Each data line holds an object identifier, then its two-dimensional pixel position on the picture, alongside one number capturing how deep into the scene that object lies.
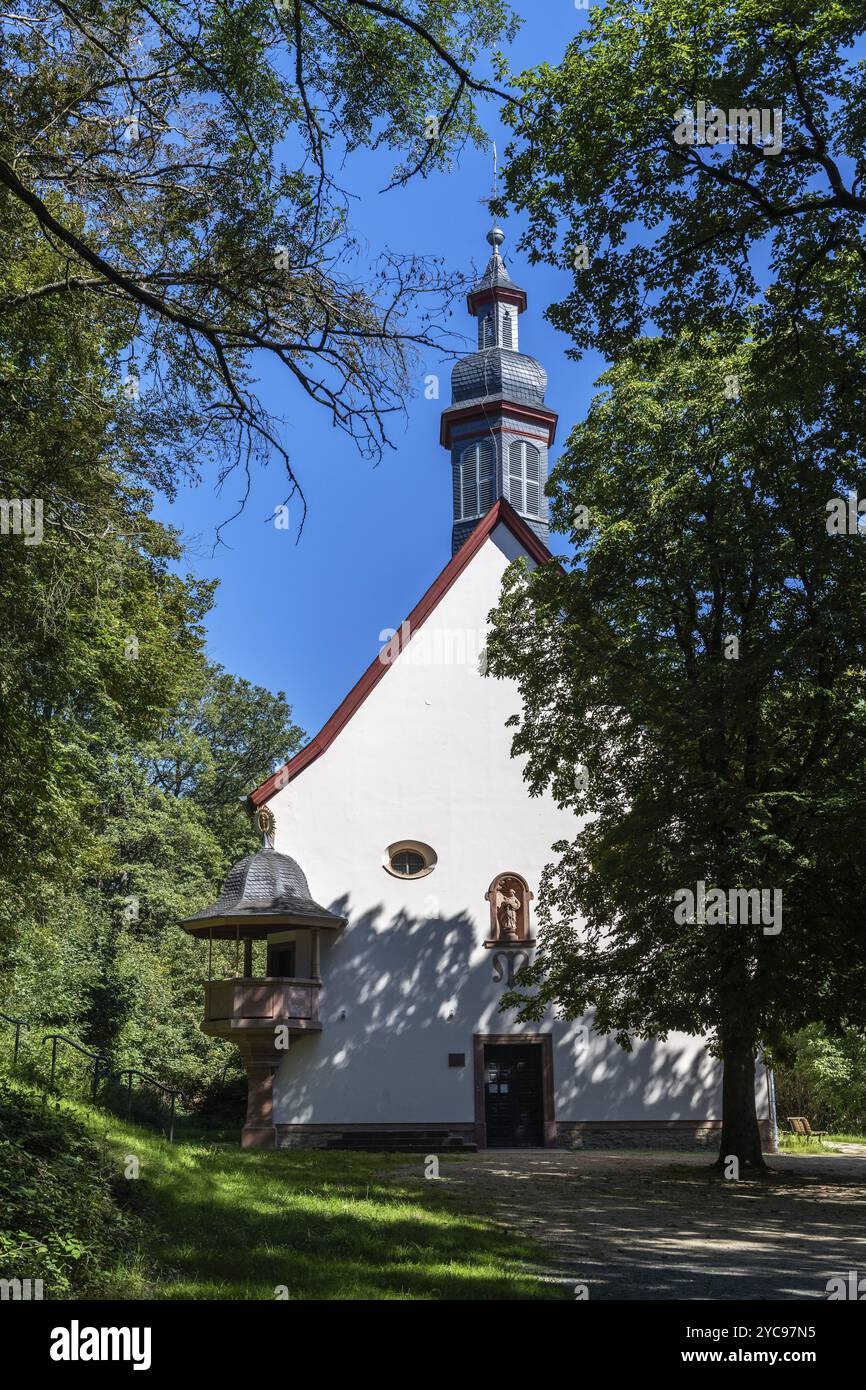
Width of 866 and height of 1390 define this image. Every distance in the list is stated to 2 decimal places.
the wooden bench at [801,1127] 29.11
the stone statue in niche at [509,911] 26.56
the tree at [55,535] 10.93
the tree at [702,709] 14.87
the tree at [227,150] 8.31
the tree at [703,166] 10.64
